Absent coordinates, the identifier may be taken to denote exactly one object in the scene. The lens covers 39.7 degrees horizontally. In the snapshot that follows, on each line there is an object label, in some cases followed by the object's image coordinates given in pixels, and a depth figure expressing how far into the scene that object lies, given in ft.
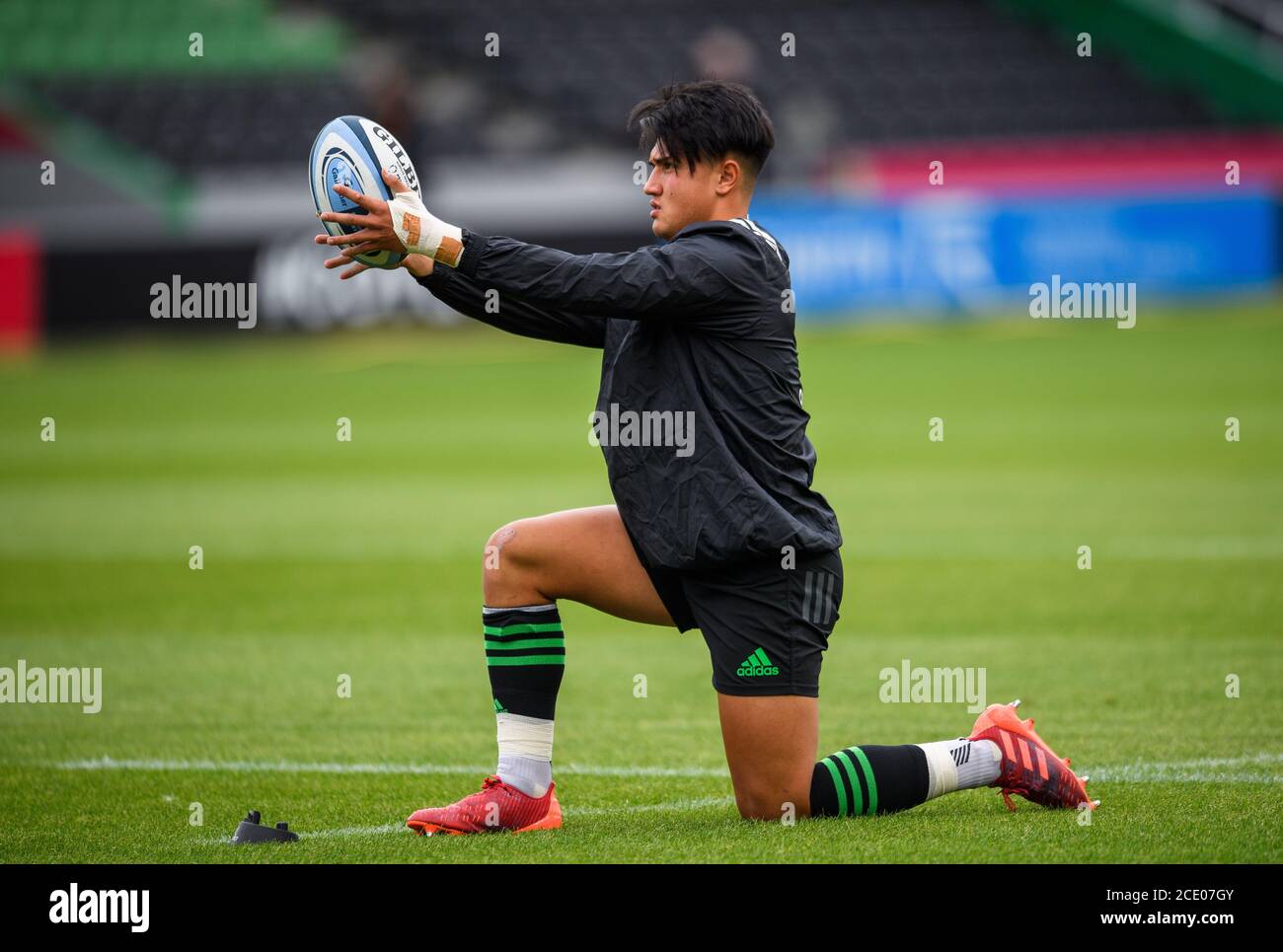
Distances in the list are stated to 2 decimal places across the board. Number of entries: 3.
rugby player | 16.30
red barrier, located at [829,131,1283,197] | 86.58
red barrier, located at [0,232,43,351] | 87.45
